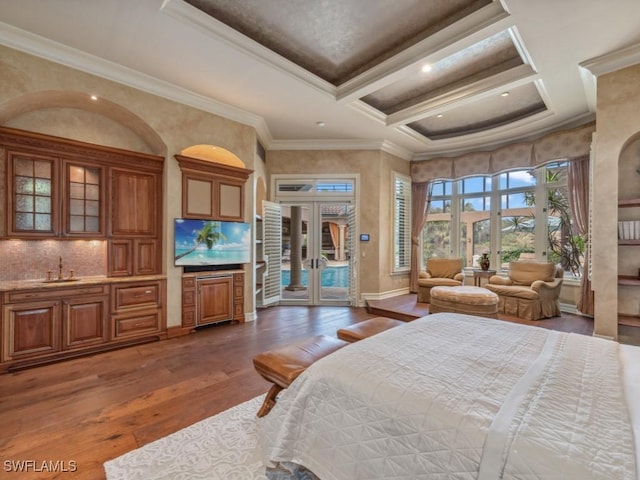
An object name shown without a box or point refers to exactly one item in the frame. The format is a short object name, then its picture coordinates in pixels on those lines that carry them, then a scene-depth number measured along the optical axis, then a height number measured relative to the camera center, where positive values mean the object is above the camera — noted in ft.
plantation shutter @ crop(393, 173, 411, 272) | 21.81 +1.30
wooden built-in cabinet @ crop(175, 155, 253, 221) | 14.12 +2.61
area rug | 5.68 -4.45
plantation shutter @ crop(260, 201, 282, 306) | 19.25 -0.61
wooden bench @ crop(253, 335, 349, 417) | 6.42 -2.76
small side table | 18.61 -2.13
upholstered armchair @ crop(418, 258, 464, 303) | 19.06 -2.33
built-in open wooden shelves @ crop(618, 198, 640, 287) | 10.42 -0.05
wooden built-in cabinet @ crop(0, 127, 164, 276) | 10.55 +1.82
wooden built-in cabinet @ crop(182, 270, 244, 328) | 14.14 -2.85
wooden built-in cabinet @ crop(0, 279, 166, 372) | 10.03 -2.99
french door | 20.49 -0.66
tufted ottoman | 14.69 -3.07
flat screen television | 13.92 -0.10
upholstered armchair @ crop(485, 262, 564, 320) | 15.53 -2.65
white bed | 2.96 -2.04
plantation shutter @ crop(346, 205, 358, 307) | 20.22 -1.18
